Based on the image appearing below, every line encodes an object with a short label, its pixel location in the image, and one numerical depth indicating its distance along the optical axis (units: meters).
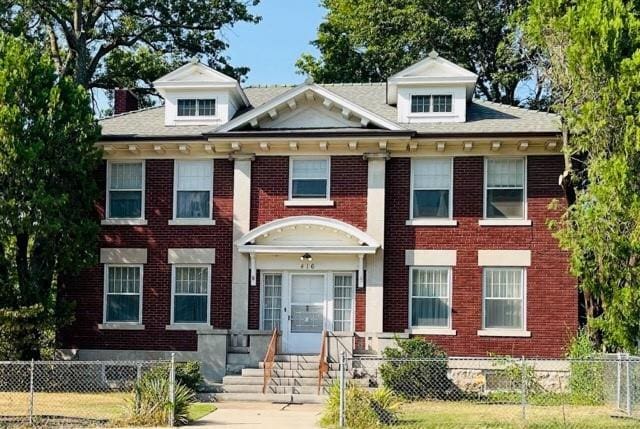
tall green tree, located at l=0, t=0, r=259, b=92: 40.00
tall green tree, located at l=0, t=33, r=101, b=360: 22.23
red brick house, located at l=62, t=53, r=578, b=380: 24.23
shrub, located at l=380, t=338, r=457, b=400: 20.88
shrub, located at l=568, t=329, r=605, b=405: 20.41
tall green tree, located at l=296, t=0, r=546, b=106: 40.03
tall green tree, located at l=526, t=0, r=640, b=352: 20.03
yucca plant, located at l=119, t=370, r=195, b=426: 16.42
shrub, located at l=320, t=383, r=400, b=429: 16.11
